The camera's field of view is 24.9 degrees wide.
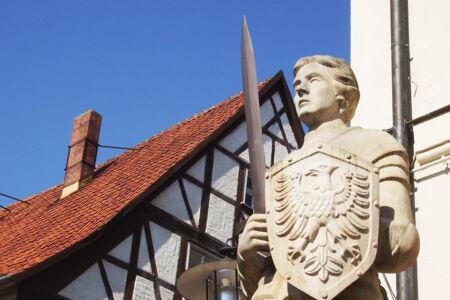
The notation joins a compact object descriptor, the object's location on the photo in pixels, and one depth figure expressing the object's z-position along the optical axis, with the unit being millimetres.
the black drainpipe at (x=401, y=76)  8219
